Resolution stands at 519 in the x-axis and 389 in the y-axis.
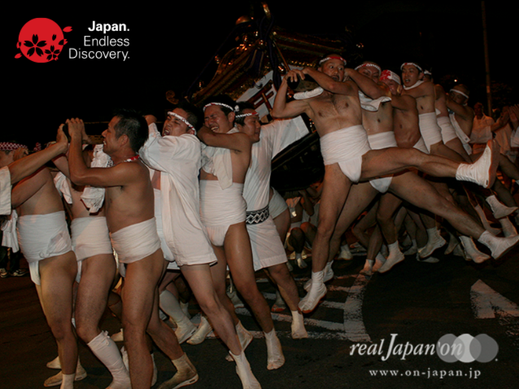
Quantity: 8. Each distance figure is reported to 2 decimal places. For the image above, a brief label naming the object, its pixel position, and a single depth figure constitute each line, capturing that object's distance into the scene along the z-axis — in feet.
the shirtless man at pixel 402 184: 13.41
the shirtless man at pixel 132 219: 10.22
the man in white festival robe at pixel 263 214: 13.93
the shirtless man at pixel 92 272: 11.19
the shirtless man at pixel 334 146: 13.00
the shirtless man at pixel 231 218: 12.26
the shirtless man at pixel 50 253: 11.78
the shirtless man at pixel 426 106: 17.39
